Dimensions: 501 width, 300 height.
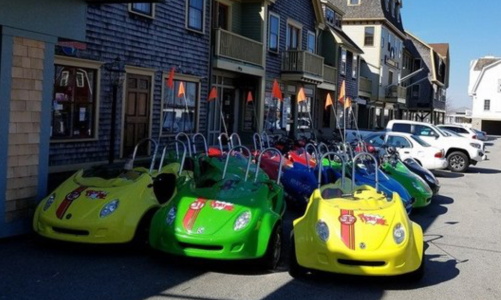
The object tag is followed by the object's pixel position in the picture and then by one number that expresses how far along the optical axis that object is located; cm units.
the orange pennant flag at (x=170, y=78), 1440
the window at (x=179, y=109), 1634
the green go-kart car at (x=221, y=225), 625
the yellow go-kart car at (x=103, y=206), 675
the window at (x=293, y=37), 2463
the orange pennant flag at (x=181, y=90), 1441
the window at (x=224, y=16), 2052
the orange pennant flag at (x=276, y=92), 1692
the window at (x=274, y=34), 2278
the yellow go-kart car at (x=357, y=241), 596
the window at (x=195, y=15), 1709
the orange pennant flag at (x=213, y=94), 1596
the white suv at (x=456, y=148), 2041
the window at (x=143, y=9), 1439
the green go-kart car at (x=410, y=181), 1114
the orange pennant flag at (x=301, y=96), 1742
